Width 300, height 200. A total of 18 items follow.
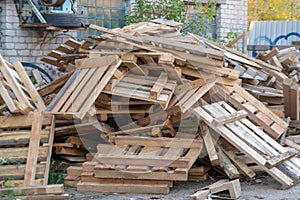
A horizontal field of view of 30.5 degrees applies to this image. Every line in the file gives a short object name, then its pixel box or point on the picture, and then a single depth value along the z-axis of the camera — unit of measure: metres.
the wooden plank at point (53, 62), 9.72
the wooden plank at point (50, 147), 6.82
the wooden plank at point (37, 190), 6.11
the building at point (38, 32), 11.03
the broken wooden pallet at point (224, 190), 6.38
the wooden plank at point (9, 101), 7.21
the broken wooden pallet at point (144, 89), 7.03
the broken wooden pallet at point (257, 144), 6.82
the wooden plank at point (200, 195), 6.18
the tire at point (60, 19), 10.90
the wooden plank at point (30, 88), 7.81
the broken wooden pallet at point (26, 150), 6.78
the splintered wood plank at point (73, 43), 9.50
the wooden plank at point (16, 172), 6.81
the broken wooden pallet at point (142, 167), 6.61
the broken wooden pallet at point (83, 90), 7.07
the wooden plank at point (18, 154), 6.96
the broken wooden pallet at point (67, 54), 9.07
